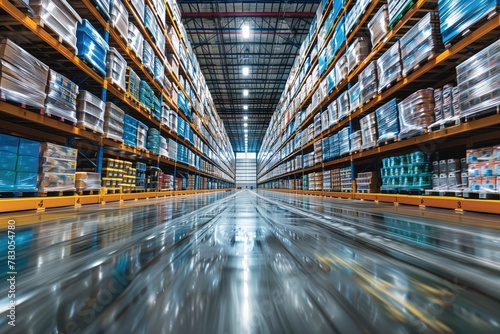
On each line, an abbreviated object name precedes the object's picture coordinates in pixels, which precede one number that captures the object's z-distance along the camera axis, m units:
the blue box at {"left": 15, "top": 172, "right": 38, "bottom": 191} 2.35
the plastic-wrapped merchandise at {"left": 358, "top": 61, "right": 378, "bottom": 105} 3.99
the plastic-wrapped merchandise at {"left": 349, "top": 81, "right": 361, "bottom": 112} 4.42
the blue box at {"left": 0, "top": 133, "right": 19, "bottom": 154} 2.21
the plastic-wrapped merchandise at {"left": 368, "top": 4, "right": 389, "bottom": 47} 3.71
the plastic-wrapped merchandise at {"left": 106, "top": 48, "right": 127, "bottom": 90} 3.68
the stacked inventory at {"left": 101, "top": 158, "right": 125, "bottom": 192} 4.00
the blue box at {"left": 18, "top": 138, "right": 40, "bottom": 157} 2.38
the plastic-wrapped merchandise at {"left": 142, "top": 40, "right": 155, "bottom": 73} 4.84
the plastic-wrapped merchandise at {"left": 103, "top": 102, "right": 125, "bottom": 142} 3.72
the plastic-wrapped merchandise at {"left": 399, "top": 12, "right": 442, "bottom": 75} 2.80
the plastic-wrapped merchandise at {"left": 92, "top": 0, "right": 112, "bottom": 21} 3.38
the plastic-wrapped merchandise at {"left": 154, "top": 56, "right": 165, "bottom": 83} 5.44
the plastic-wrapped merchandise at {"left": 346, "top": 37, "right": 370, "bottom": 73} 4.44
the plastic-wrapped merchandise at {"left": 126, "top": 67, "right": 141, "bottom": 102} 4.29
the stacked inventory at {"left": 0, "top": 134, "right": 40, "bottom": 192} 2.22
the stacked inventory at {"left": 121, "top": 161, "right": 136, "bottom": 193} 4.50
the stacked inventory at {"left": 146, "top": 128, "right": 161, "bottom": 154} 5.38
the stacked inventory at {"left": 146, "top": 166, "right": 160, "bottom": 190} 5.80
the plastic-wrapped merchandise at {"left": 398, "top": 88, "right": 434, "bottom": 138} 2.96
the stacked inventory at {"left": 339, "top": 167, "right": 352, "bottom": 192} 5.11
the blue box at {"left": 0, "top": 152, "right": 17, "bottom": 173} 2.22
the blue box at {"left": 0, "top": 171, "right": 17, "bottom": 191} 2.21
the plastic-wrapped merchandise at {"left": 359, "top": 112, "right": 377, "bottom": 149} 4.11
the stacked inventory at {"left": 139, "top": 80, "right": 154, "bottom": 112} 4.79
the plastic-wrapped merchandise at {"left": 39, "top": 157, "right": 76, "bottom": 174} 2.63
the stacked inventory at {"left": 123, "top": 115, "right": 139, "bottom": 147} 4.31
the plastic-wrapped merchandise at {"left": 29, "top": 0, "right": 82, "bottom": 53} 2.46
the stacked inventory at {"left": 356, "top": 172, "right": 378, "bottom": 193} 4.35
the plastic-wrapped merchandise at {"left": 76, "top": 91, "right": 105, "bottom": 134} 3.17
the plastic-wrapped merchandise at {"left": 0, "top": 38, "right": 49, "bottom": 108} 2.13
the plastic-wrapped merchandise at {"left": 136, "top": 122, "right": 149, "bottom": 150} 4.79
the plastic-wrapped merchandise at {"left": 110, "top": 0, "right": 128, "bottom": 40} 3.74
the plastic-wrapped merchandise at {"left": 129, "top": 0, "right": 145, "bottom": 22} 4.34
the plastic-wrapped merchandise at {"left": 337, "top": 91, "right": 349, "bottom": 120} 4.92
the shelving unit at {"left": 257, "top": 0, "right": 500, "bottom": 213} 2.40
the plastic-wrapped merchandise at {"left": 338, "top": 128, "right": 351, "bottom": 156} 5.00
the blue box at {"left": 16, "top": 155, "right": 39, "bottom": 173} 2.36
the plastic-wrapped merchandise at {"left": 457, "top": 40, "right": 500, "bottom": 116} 2.10
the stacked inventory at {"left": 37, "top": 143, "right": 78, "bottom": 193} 2.62
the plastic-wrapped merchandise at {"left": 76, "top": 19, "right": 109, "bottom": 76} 3.13
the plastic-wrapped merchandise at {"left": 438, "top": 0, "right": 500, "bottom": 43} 2.16
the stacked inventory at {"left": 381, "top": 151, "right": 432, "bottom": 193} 3.17
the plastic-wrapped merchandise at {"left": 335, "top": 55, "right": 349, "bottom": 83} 4.95
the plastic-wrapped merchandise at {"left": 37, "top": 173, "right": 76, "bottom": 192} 2.60
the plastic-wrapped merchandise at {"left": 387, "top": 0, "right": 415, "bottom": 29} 3.19
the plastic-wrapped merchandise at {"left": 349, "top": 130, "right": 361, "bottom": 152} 4.57
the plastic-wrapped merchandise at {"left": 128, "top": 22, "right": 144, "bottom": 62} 4.30
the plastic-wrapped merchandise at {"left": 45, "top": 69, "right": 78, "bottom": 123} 2.65
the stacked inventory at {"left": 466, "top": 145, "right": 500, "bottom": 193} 2.18
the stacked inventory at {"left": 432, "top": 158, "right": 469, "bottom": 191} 2.62
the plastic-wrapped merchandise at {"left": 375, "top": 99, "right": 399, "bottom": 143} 3.54
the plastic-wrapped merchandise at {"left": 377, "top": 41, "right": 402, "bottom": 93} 3.38
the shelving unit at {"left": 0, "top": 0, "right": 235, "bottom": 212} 2.47
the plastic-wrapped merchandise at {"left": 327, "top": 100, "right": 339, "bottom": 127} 5.45
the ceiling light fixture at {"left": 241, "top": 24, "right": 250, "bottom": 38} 9.23
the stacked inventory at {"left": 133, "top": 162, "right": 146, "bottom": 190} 5.04
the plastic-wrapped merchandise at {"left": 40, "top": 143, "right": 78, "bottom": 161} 2.65
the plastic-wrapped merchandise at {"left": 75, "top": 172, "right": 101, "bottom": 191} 3.25
